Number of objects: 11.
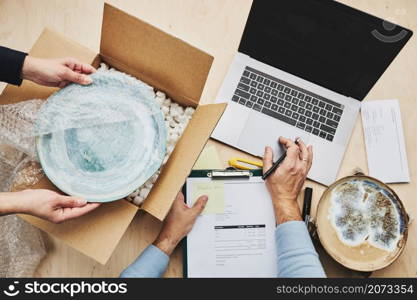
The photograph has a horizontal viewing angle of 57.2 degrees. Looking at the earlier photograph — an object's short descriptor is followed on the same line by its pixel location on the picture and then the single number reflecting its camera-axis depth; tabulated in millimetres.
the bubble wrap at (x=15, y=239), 802
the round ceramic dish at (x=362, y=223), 794
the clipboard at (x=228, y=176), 863
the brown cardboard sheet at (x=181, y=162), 700
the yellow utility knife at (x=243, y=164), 888
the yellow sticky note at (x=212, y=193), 858
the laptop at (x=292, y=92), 830
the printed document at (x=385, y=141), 903
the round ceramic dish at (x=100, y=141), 704
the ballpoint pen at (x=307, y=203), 877
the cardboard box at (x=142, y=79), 694
